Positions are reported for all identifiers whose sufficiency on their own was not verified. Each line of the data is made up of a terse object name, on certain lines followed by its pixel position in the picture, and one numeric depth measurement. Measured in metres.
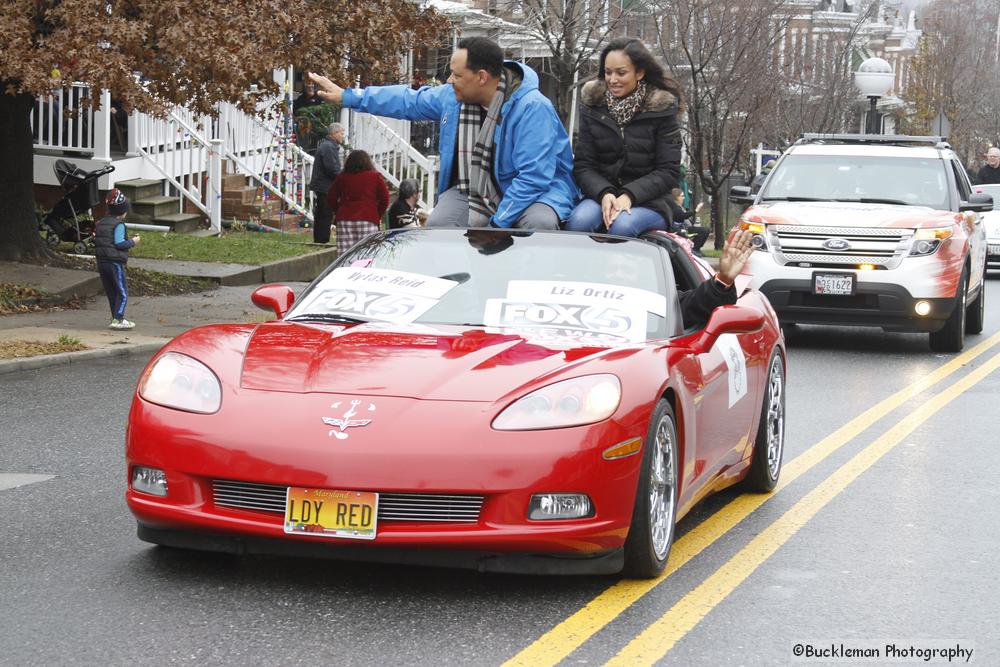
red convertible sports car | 5.27
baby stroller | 18.72
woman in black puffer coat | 8.53
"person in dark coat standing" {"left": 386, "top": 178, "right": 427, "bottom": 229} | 18.80
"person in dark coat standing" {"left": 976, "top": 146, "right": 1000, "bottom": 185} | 27.28
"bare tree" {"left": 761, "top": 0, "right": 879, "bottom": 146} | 37.31
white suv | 14.11
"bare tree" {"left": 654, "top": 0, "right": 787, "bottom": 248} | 27.33
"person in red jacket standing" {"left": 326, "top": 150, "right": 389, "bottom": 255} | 19.39
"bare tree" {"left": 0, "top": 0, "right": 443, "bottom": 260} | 14.11
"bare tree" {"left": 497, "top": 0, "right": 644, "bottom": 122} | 27.13
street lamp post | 29.05
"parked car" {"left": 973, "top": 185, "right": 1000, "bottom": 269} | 25.38
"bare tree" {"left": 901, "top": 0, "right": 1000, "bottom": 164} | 59.72
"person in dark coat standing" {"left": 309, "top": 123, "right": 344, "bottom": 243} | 23.02
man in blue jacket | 8.31
